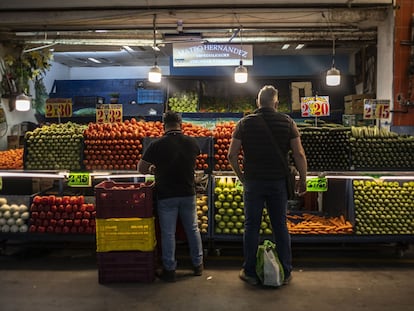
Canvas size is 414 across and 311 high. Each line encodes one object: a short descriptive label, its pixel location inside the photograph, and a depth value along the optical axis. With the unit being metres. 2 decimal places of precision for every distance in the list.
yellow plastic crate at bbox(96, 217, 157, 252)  4.82
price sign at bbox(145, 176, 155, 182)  5.79
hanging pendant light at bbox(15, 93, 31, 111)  8.07
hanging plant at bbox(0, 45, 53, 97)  10.09
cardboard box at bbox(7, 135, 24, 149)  10.44
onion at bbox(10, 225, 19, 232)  5.59
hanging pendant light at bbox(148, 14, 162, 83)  8.33
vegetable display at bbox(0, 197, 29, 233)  5.60
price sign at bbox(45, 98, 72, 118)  7.18
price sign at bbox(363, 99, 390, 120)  6.56
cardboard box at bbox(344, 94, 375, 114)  9.92
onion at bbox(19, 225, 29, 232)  5.59
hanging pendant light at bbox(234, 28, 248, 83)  8.11
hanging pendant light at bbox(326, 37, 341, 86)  8.23
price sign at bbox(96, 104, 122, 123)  7.12
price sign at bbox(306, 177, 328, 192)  5.51
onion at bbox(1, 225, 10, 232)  5.61
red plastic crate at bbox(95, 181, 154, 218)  4.78
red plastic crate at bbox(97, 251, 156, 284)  4.84
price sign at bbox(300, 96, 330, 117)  6.51
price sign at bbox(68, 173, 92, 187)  5.65
